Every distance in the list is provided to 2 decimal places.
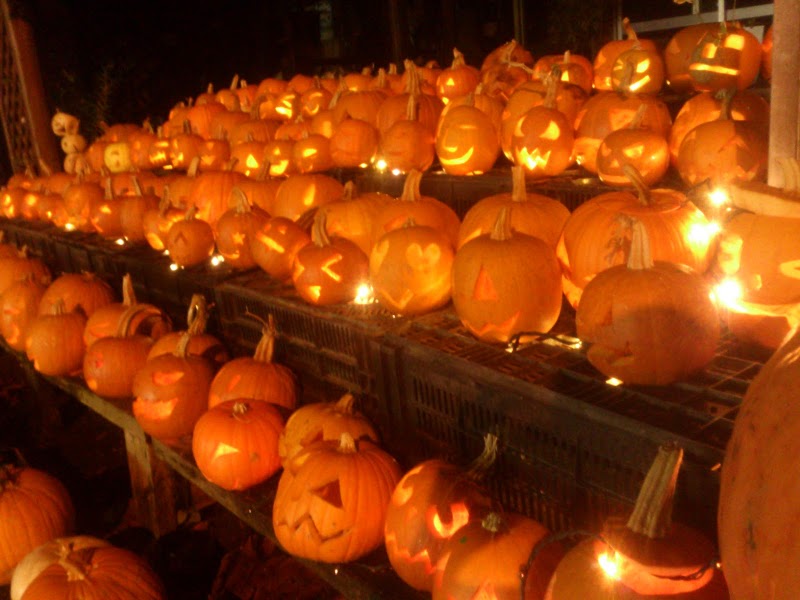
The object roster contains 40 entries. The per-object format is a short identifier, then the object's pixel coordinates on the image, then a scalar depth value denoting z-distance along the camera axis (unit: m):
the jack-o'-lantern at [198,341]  2.57
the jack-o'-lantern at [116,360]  2.74
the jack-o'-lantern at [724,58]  2.86
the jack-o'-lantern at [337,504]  1.67
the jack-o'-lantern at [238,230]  2.75
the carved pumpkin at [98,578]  1.99
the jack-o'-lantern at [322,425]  1.89
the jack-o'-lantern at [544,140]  2.59
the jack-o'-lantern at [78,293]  3.31
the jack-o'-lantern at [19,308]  3.60
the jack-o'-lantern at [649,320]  1.37
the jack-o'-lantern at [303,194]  2.83
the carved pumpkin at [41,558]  2.17
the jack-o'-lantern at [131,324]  2.95
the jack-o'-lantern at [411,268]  1.91
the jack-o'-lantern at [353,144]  3.32
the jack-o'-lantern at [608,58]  3.41
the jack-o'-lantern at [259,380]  2.27
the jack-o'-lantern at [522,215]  1.95
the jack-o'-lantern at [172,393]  2.39
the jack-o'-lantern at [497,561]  1.34
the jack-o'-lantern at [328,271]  2.17
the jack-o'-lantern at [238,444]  2.02
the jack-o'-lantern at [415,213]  2.17
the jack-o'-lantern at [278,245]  2.47
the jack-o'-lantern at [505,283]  1.67
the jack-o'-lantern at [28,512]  2.43
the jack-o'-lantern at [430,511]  1.54
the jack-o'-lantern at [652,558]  1.04
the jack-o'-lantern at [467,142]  2.78
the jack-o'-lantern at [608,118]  2.55
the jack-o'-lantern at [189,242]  2.93
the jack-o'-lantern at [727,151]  2.13
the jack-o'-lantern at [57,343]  3.11
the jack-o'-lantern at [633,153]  2.28
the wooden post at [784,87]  1.56
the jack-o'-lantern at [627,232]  1.63
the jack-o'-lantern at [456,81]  3.80
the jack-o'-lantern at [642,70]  3.21
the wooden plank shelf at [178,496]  1.67
